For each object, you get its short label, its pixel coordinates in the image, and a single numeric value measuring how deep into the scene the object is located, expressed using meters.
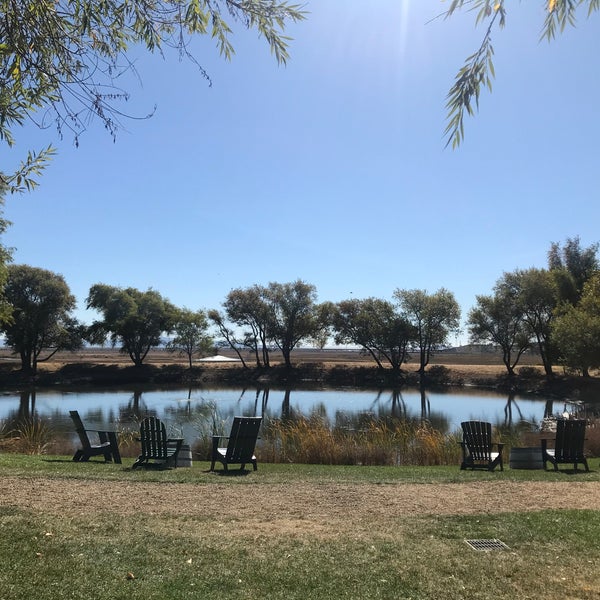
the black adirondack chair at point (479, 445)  9.64
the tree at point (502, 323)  49.09
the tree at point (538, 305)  45.12
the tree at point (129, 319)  55.38
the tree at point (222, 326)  59.81
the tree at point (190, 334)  57.56
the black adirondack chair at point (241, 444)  8.93
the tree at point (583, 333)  27.38
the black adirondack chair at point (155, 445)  9.39
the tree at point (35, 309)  46.84
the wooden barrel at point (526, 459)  9.98
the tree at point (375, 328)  56.06
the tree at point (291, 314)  58.59
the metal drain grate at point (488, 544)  4.24
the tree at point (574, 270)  38.41
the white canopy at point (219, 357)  61.34
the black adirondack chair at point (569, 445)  9.66
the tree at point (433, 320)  55.44
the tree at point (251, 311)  58.53
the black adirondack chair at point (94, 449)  10.47
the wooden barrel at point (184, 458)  9.83
